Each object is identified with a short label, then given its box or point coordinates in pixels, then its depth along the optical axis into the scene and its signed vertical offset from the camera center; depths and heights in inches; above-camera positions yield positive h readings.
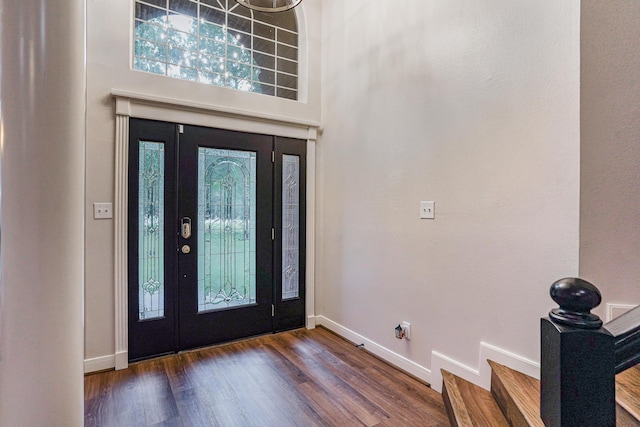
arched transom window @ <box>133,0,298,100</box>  107.3 +61.7
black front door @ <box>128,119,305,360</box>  103.8 -8.9
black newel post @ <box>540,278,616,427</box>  20.6 -10.3
